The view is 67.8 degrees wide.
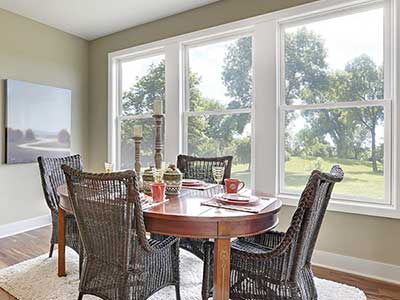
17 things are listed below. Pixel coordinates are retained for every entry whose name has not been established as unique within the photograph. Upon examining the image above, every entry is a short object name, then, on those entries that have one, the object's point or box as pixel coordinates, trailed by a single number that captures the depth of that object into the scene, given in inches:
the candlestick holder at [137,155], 93.9
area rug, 87.5
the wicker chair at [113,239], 61.0
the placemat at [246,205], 68.7
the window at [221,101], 133.0
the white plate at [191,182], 101.9
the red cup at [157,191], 76.2
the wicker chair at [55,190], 100.0
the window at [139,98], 162.6
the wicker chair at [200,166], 112.0
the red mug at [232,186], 81.4
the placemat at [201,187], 95.6
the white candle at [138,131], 93.7
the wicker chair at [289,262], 59.6
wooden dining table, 62.7
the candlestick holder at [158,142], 93.7
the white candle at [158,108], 93.4
